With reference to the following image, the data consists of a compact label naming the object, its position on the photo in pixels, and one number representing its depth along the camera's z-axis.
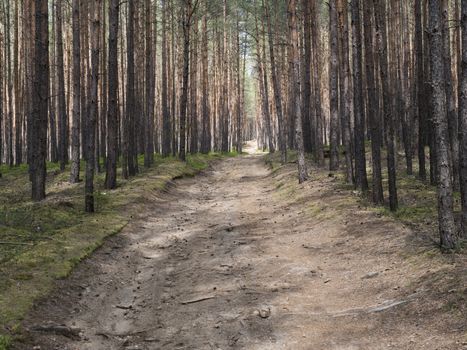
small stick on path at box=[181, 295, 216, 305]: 7.01
